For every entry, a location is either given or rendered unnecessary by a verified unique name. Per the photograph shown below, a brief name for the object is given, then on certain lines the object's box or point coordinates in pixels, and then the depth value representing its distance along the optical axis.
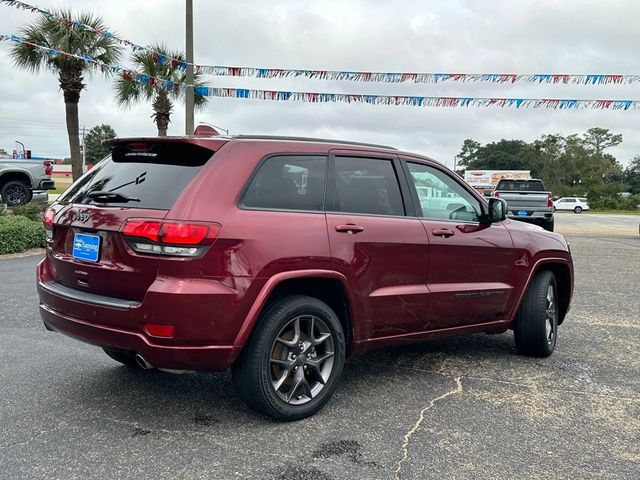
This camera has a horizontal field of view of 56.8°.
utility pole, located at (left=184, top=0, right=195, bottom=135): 14.20
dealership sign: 67.50
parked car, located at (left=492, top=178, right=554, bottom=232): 17.80
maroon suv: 3.15
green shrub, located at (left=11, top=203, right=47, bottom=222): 13.52
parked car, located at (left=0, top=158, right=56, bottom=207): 15.05
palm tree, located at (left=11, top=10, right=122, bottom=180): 17.89
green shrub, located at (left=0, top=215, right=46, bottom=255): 11.05
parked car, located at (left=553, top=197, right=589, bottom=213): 54.47
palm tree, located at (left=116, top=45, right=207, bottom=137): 20.92
